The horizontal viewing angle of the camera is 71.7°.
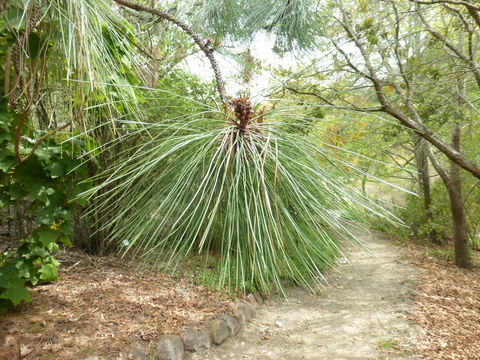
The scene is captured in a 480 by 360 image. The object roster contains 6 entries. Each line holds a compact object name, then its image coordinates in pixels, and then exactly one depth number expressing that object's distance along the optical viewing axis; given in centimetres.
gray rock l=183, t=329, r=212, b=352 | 236
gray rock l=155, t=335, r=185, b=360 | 214
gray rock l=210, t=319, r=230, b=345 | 256
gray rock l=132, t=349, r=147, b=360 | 198
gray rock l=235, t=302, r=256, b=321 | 291
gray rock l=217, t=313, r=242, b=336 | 271
